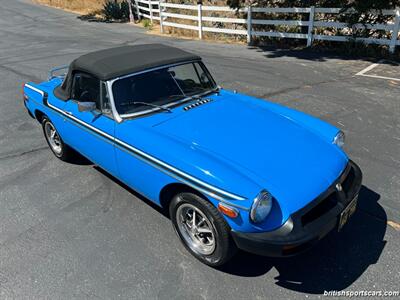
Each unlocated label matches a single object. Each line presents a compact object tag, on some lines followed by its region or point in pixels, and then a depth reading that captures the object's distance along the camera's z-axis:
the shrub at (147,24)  18.33
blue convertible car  2.83
